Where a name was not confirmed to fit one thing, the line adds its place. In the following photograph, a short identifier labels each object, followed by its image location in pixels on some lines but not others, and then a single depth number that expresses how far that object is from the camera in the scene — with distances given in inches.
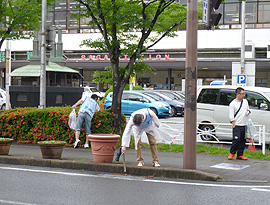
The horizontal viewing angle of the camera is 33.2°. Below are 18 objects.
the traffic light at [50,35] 706.8
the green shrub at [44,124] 537.0
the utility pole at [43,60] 715.3
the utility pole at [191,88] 370.6
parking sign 864.3
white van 557.9
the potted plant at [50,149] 429.7
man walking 440.5
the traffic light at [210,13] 376.5
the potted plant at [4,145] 454.3
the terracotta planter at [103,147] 405.7
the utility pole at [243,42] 1300.8
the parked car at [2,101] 1180.5
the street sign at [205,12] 380.8
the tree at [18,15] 712.4
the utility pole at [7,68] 1044.5
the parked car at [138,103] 1039.0
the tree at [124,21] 539.5
